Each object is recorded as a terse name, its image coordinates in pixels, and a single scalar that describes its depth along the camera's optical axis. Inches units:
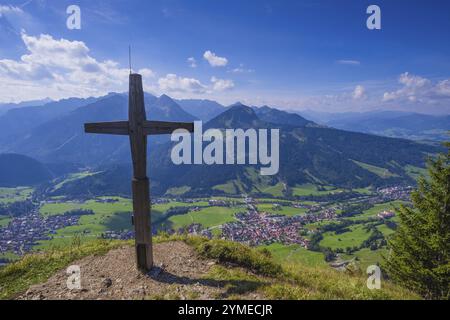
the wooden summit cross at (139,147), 354.6
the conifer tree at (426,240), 478.0
